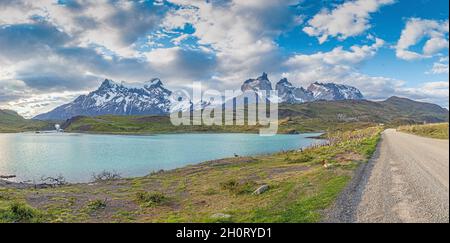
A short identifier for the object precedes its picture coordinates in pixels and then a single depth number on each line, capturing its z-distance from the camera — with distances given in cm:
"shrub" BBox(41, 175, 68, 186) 4268
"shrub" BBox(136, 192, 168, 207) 2676
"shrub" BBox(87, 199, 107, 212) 2570
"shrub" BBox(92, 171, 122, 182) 4518
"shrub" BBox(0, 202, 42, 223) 2228
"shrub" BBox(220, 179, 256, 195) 2661
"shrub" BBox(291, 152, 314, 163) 4746
